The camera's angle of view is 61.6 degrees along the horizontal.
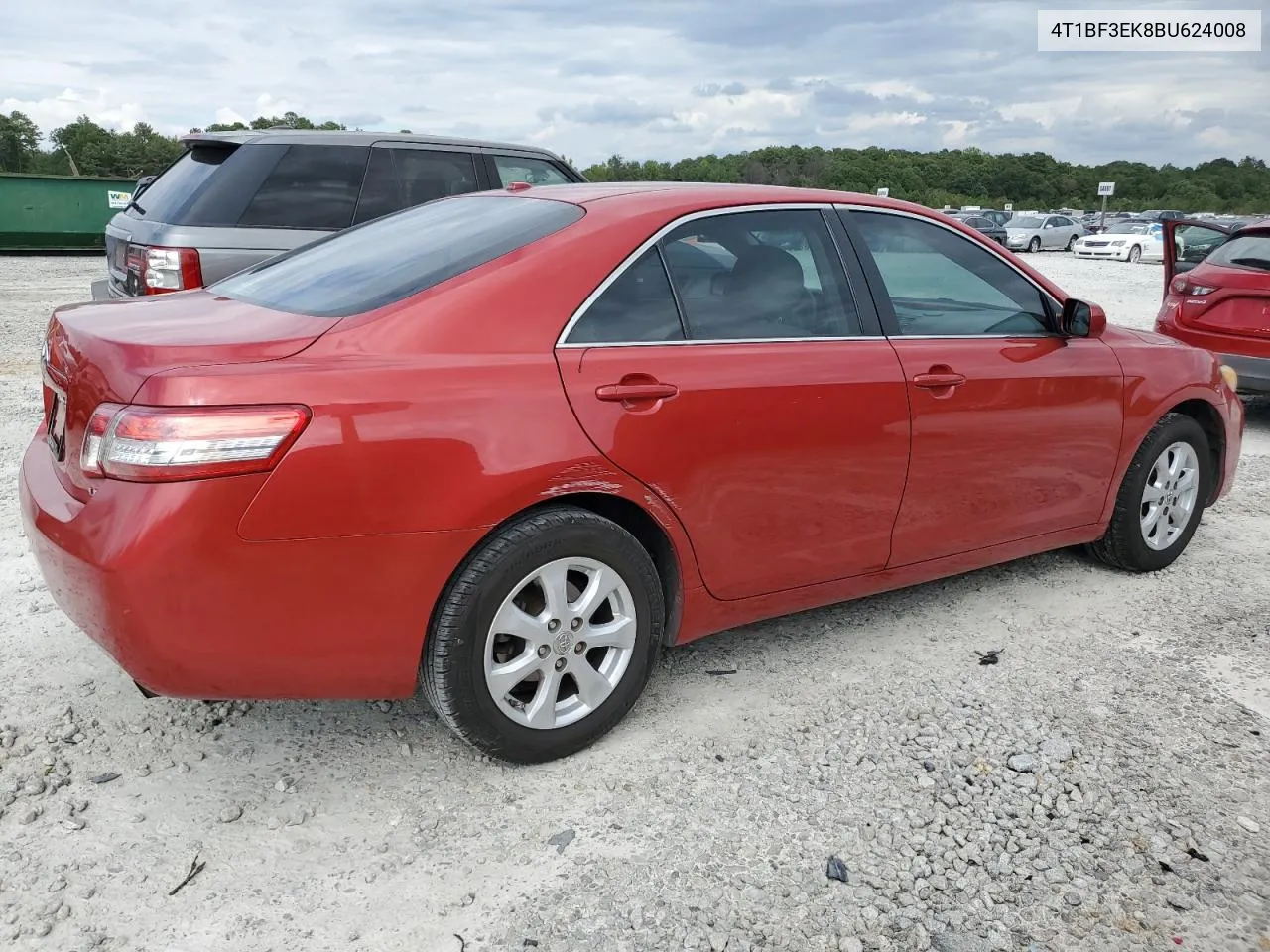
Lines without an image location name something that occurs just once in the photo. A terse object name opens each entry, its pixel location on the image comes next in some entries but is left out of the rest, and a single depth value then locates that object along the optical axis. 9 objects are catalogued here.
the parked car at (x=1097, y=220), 43.81
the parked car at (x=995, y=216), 38.42
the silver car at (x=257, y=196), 6.05
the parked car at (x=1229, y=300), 7.20
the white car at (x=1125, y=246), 33.00
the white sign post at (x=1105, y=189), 45.85
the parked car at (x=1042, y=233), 37.00
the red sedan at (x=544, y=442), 2.46
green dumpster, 21.08
